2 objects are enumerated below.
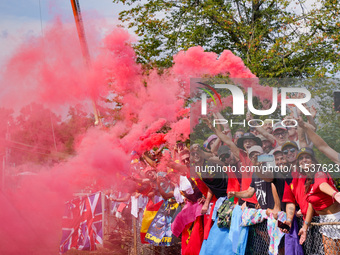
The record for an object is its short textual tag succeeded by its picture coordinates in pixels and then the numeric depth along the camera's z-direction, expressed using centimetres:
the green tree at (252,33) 1259
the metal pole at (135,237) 792
